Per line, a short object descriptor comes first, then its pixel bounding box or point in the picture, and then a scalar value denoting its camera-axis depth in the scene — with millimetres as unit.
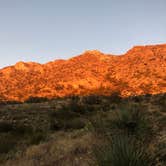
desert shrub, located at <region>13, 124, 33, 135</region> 9414
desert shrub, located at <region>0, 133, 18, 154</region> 6645
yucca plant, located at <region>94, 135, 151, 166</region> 3022
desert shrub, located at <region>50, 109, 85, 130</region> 10116
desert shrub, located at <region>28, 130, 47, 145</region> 7308
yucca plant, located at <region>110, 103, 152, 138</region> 5871
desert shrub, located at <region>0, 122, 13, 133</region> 10101
